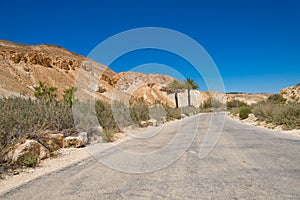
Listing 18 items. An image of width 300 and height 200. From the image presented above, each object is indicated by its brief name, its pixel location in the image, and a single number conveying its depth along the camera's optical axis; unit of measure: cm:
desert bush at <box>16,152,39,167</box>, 614
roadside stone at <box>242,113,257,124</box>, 2362
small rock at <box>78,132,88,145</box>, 959
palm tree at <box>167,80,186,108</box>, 5988
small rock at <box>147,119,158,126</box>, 2114
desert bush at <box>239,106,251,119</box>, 2905
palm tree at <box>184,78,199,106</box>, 5926
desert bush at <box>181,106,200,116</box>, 4573
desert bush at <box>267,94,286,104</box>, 4615
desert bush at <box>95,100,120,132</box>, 1414
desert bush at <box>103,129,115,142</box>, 1116
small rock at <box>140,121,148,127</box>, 1970
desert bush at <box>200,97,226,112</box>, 6626
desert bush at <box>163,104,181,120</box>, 3303
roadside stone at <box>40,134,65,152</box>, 806
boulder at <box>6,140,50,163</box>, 616
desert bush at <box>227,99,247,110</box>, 7029
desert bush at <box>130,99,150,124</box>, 2015
